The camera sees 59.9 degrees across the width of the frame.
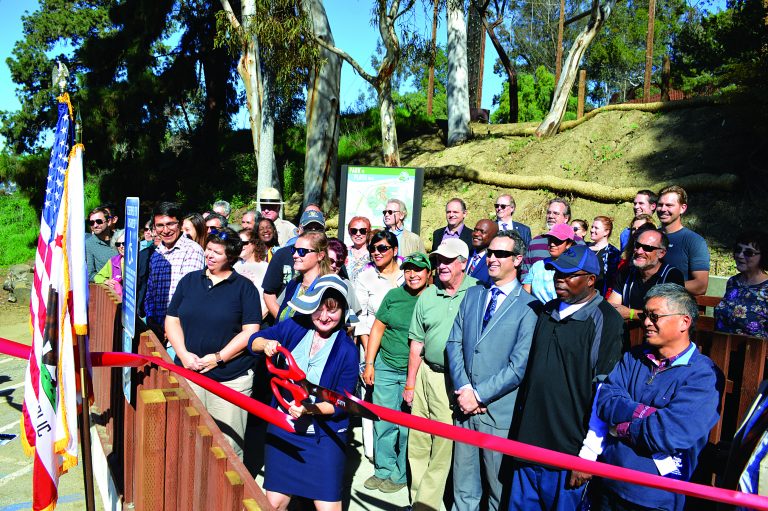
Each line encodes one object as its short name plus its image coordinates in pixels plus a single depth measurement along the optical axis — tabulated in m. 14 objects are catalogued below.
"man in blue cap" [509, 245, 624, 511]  3.70
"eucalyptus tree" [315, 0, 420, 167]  12.53
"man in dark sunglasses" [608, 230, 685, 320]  4.60
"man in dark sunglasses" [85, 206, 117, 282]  7.73
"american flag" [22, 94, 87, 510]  3.09
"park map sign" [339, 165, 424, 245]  8.89
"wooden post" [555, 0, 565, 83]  21.92
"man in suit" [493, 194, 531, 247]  7.14
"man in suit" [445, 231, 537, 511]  4.06
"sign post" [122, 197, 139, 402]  4.26
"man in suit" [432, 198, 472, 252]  6.98
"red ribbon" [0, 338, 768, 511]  2.56
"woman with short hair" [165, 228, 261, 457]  4.62
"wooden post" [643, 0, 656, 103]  20.20
